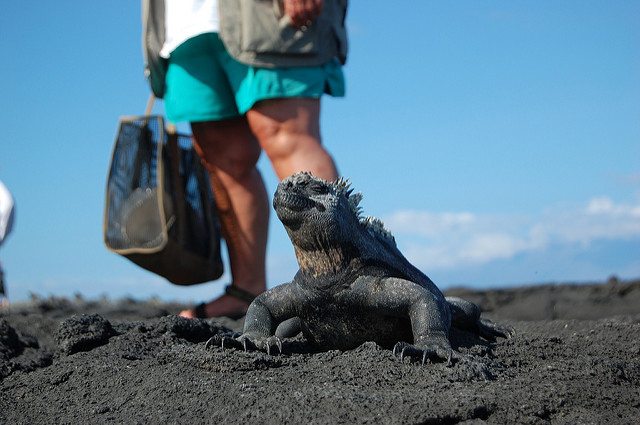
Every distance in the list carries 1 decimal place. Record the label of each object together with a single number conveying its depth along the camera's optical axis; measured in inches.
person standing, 213.8
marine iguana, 134.4
